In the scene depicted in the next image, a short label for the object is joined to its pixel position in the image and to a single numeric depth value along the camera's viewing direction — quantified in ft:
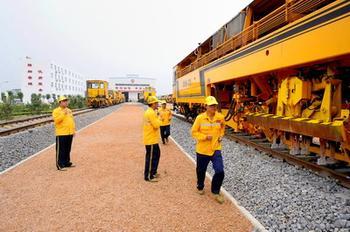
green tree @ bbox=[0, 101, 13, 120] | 72.49
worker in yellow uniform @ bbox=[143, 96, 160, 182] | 18.86
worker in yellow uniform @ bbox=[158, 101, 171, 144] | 33.50
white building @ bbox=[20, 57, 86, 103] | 233.55
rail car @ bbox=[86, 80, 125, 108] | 138.31
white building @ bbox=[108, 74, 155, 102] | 317.63
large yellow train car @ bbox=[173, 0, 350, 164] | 15.64
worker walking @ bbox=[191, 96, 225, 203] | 15.66
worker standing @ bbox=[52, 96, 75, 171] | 22.31
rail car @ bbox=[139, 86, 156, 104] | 157.33
